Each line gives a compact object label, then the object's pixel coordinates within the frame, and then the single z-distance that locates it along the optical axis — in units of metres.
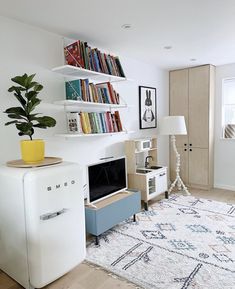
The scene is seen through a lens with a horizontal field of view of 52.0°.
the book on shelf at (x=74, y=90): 2.79
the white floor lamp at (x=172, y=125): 4.17
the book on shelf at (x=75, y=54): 2.71
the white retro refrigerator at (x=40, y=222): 1.89
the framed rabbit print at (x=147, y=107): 4.20
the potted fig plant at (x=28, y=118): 2.09
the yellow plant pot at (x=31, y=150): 2.10
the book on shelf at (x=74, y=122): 2.78
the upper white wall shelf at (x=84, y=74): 2.64
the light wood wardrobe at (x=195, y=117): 4.52
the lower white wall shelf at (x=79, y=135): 2.66
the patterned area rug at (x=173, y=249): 2.09
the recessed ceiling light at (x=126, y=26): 2.55
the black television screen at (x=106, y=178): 2.83
